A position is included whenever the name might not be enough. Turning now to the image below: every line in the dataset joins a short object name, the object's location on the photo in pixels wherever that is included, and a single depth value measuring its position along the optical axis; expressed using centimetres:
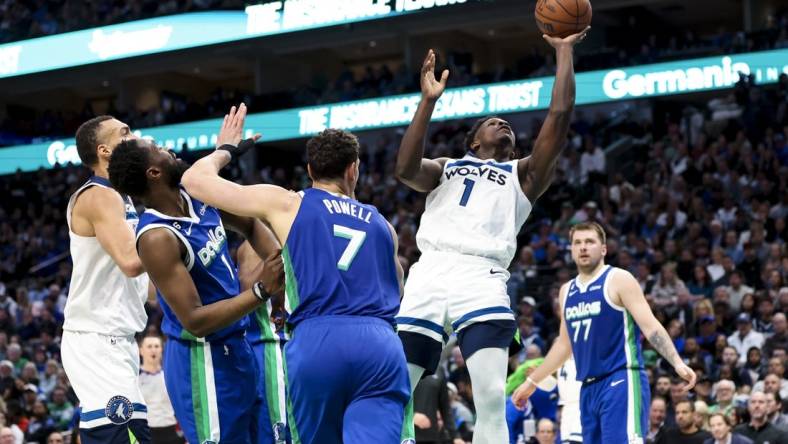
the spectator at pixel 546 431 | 1170
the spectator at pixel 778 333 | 1330
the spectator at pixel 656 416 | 1216
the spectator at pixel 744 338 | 1369
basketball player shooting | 607
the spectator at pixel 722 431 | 1099
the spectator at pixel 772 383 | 1188
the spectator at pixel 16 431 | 1305
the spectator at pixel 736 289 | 1486
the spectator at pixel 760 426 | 1130
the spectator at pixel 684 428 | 1141
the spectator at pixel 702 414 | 1173
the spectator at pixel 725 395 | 1208
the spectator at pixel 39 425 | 1422
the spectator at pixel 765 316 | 1398
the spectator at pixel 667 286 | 1519
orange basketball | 631
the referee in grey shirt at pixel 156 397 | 1175
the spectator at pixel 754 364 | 1299
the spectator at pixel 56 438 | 1227
